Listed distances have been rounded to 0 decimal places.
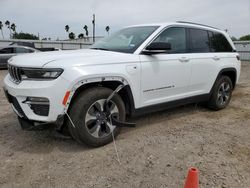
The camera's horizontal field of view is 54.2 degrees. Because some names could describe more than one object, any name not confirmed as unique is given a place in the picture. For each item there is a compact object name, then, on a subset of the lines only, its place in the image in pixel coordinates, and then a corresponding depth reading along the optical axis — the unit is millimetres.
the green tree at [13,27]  82025
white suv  3064
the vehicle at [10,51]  13445
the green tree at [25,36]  64125
